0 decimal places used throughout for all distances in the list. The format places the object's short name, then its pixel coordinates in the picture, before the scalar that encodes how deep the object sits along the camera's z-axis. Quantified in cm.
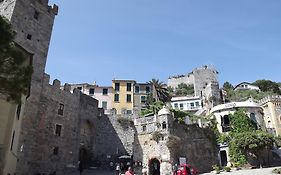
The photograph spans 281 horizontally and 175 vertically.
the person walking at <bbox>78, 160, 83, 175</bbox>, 2271
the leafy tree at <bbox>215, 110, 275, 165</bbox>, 2443
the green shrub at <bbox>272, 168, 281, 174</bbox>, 1667
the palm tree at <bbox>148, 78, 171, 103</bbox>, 4259
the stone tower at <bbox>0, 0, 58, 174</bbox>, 2027
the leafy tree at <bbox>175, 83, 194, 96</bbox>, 5744
